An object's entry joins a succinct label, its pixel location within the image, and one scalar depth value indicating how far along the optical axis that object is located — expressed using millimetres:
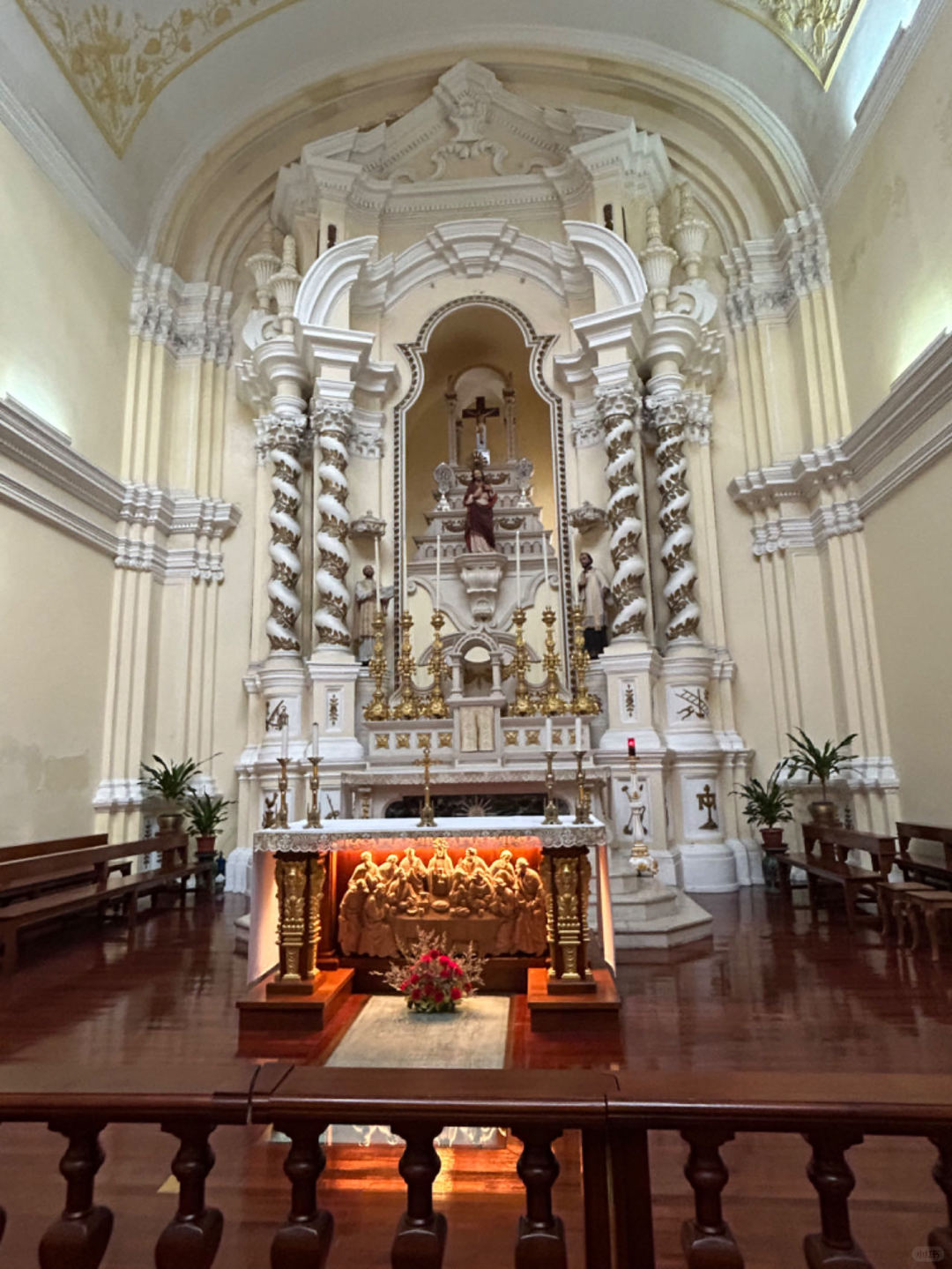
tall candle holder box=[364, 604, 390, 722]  8594
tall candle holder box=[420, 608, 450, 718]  8586
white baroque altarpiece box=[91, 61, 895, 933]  8516
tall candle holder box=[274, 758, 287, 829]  4320
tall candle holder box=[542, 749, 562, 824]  4336
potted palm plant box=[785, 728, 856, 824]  8031
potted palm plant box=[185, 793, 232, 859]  8727
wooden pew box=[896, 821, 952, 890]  6027
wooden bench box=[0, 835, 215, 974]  5270
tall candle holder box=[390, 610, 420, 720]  8625
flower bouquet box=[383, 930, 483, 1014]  4164
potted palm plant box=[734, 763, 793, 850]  8125
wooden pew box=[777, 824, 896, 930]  6055
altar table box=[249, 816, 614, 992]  4188
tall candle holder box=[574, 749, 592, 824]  4352
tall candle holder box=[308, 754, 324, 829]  4443
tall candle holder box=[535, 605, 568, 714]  8438
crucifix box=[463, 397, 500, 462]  10438
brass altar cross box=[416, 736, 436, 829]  4558
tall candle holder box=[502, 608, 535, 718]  8438
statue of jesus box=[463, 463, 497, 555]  9578
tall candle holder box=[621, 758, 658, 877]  6138
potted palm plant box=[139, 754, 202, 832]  8648
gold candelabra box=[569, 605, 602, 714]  8422
